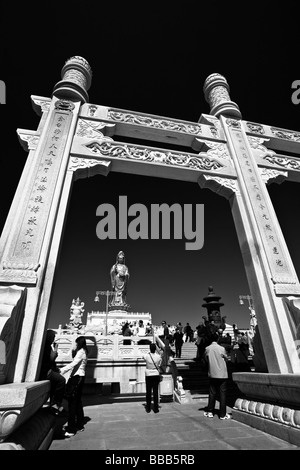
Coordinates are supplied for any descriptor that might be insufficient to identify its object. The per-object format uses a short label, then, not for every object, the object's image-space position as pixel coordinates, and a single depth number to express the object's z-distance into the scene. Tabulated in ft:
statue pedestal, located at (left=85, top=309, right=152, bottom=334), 70.18
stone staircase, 21.48
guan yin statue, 79.12
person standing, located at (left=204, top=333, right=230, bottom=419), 14.42
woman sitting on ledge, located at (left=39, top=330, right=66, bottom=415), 11.94
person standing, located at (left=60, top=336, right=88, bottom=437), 11.53
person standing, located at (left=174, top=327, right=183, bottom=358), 41.52
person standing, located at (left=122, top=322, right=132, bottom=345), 42.86
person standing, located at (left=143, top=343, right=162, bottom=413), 16.61
